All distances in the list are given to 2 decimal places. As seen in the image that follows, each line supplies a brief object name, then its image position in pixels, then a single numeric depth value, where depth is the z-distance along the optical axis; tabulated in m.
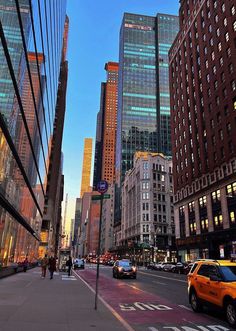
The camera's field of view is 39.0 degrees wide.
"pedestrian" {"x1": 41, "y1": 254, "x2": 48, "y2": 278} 27.92
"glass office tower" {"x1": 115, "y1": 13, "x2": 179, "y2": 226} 168.00
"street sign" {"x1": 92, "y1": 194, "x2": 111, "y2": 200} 12.25
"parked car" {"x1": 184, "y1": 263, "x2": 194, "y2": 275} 44.56
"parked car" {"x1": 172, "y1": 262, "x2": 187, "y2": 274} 47.78
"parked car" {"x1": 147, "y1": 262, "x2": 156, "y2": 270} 65.97
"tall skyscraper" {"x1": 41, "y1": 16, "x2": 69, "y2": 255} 106.06
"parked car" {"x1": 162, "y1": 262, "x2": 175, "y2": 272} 53.40
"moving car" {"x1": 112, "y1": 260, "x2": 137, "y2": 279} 31.49
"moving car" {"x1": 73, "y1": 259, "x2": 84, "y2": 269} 55.94
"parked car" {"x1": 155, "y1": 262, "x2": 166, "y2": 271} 59.64
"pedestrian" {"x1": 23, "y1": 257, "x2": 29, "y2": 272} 34.87
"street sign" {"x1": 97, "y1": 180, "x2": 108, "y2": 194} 11.97
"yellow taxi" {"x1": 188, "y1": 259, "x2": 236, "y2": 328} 9.20
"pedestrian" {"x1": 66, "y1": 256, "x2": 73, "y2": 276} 31.53
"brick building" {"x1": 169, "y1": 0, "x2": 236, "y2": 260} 54.91
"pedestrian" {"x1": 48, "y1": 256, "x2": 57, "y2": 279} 26.81
